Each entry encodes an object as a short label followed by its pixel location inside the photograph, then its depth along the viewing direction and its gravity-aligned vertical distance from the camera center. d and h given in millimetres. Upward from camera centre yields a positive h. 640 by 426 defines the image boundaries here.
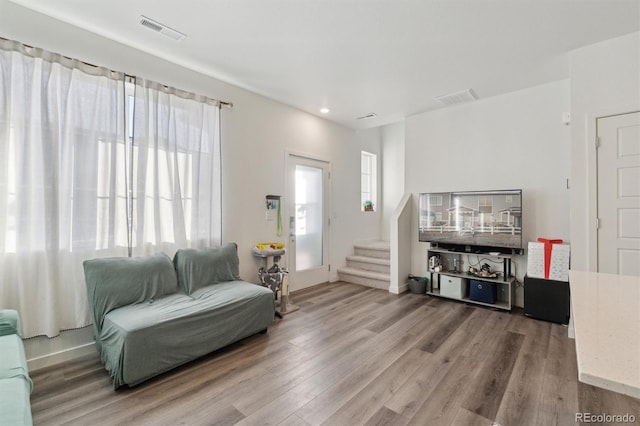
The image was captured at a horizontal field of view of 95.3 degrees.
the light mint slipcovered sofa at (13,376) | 1195 -812
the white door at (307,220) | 4559 -106
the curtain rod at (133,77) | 2336 +1346
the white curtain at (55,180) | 2254 +277
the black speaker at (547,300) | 3289 -981
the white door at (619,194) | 2711 +208
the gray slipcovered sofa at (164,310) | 2162 -821
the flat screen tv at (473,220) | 3762 -78
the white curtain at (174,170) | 2885 +469
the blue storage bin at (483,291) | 3912 -1042
